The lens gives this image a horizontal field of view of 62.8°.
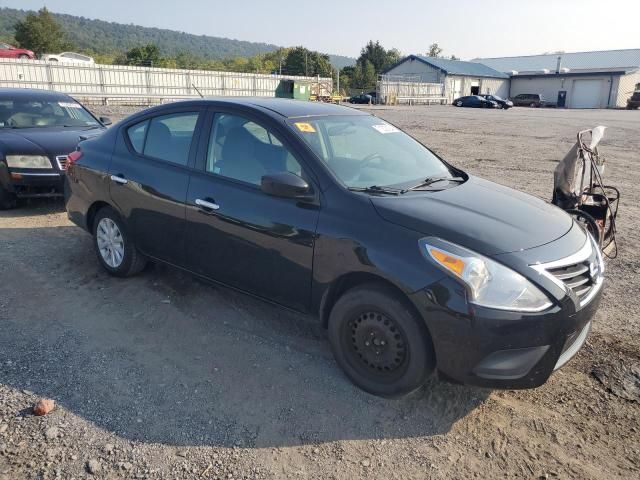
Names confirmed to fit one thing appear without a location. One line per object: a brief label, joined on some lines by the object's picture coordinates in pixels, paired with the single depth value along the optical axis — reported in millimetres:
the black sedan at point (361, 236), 2891
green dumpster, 37656
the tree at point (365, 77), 75719
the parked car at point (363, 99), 51250
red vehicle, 38231
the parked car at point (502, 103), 50344
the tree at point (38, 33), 60688
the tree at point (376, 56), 92188
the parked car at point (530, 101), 58672
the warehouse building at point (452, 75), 62688
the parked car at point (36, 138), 7012
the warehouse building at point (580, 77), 60219
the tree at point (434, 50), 115188
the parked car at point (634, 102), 53656
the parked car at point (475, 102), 49906
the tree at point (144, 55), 60741
